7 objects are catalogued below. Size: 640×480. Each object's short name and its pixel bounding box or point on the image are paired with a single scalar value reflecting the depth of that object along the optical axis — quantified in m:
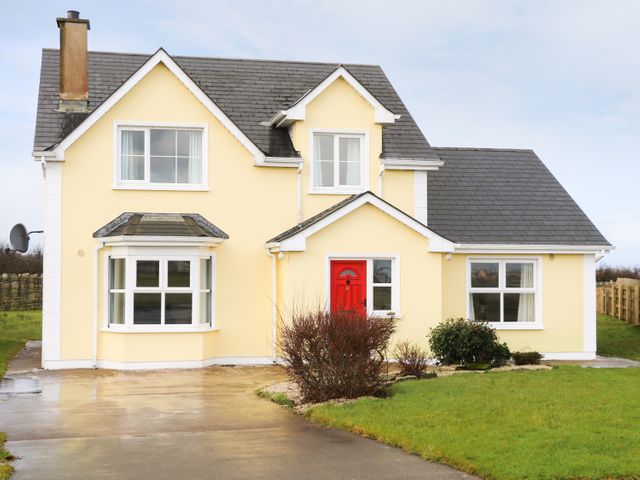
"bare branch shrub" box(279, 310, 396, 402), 14.59
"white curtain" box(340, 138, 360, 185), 23.70
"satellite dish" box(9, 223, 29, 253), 23.61
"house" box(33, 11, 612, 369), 21.58
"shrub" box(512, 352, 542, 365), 20.36
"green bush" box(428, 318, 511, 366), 19.55
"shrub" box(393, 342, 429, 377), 17.56
